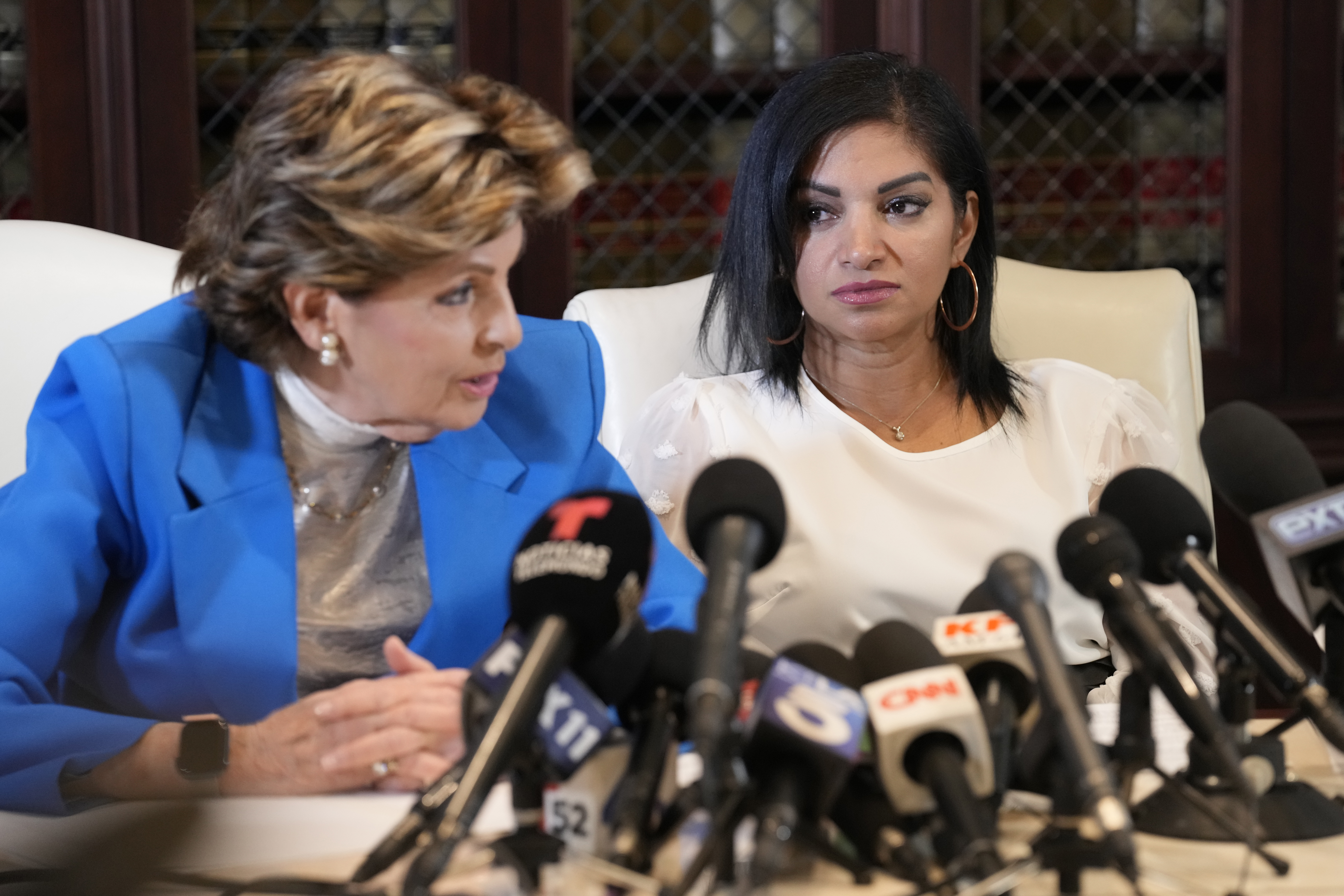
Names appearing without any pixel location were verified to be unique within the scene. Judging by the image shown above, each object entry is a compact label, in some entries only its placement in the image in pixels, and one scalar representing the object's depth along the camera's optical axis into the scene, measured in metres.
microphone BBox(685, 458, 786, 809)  2.31
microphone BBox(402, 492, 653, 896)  2.38
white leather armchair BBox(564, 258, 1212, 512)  3.63
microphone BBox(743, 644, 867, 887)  2.61
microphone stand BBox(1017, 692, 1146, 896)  2.77
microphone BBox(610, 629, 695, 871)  2.54
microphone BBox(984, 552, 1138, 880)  2.31
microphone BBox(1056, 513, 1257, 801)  2.68
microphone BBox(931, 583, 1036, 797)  3.05
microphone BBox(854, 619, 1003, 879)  2.71
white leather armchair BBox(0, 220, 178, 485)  3.46
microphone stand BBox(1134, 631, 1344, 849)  3.07
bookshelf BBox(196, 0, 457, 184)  3.87
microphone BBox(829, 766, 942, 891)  2.83
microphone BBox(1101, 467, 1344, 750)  2.92
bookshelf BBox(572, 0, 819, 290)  3.93
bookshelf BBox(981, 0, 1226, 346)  3.96
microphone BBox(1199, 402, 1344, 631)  3.07
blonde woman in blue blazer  3.18
